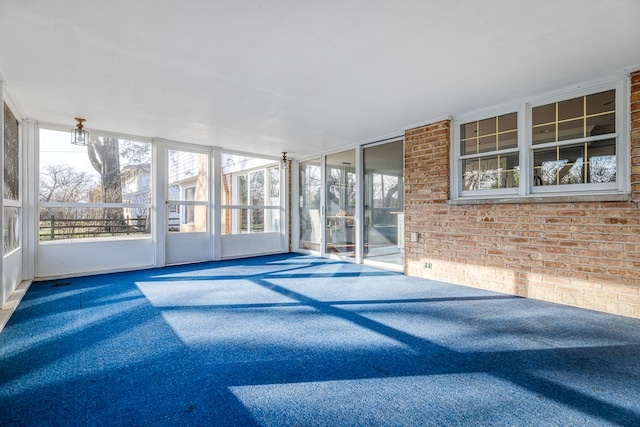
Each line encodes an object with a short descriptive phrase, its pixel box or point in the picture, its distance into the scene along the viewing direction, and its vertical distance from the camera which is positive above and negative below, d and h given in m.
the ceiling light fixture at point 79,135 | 4.75 +1.20
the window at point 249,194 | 7.10 +0.41
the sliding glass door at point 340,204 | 6.58 +0.16
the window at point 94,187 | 4.98 +0.42
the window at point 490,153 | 4.20 +0.81
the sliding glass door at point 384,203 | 5.70 +0.14
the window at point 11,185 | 3.89 +0.37
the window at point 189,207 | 6.43 +0.09
